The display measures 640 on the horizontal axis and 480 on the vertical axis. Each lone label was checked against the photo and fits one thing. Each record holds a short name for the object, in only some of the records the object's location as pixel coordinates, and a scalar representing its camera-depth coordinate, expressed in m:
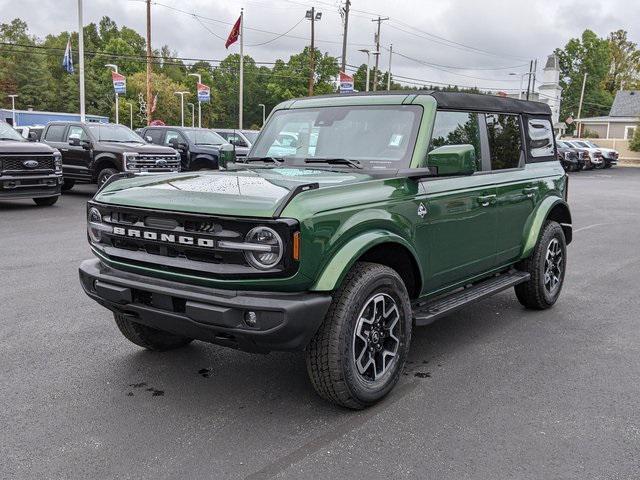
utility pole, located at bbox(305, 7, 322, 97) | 50.05
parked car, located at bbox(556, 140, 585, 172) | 35.20
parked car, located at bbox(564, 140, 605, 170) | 37.42
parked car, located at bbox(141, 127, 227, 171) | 17.86
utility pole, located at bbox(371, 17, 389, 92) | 55.22
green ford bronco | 3.30
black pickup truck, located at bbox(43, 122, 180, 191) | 15.22
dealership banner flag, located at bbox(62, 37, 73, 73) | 29.35
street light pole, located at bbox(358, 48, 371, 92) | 51.59
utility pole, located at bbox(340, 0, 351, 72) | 41.46
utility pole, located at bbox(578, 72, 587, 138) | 75.29
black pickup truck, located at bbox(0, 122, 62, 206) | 12.73
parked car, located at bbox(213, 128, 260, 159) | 18.27
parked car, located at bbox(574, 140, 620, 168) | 40.02
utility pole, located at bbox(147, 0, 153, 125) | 41.03
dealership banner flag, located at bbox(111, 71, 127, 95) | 30.83
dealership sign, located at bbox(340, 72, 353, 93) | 35.19
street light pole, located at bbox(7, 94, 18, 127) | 80.24
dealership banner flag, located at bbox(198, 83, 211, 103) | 37.81
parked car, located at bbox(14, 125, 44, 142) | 14.83
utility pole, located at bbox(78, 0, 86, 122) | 24.87
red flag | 30.23
